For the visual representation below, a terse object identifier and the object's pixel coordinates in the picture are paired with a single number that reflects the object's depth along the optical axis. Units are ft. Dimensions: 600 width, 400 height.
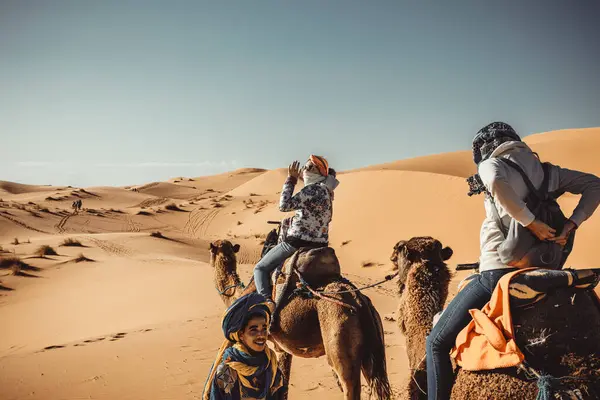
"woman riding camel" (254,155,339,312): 16.92
